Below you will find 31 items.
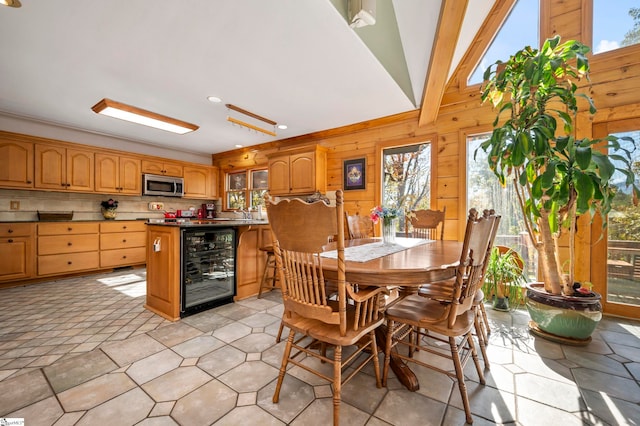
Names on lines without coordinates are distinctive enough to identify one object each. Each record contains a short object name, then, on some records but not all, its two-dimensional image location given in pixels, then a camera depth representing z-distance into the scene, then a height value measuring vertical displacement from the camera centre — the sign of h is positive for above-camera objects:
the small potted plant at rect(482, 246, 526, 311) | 2.61 -0.73
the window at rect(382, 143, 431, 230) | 3.61 +0.49
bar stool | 3.19 -0.84
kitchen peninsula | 2.50 -0.58
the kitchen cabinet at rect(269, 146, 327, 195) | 4.21 +0.66
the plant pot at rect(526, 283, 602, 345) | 2.00 -0.82
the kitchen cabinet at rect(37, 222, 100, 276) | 3.76 -0.57
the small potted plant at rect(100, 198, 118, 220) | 4.68 +0.03
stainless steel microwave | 4.92 +0.49
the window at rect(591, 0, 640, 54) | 2.48 +1.82
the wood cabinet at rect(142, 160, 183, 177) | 4.99 +0.84
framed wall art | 4.07 +0.59
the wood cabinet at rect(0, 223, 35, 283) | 3.47 -0.56
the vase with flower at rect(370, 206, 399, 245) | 2.14 -0.08
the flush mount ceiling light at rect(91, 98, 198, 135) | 3.03 +1.19
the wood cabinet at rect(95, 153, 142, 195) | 4.43 +0.62
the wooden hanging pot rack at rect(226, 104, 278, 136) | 3.38 +1.31
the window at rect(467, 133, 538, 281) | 3.02 +0.12
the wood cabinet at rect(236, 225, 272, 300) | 3.08 -0.59
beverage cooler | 2.58 -0.64
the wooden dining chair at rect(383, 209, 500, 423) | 1.26 -0.59
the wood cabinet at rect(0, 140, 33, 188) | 3.60 +0.64
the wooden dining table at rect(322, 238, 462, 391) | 1.21 -0.28
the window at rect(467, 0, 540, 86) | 2.88 +2.02
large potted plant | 1.85 +0.29
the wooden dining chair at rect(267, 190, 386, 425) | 1.20 -0.39
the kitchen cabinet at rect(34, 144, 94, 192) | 3.88 +0.64
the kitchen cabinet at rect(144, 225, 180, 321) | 2.47 -0.61
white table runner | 1.56 -0.28
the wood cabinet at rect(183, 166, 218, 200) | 5.66 +0.63
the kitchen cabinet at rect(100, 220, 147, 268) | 4.34 -0.58
